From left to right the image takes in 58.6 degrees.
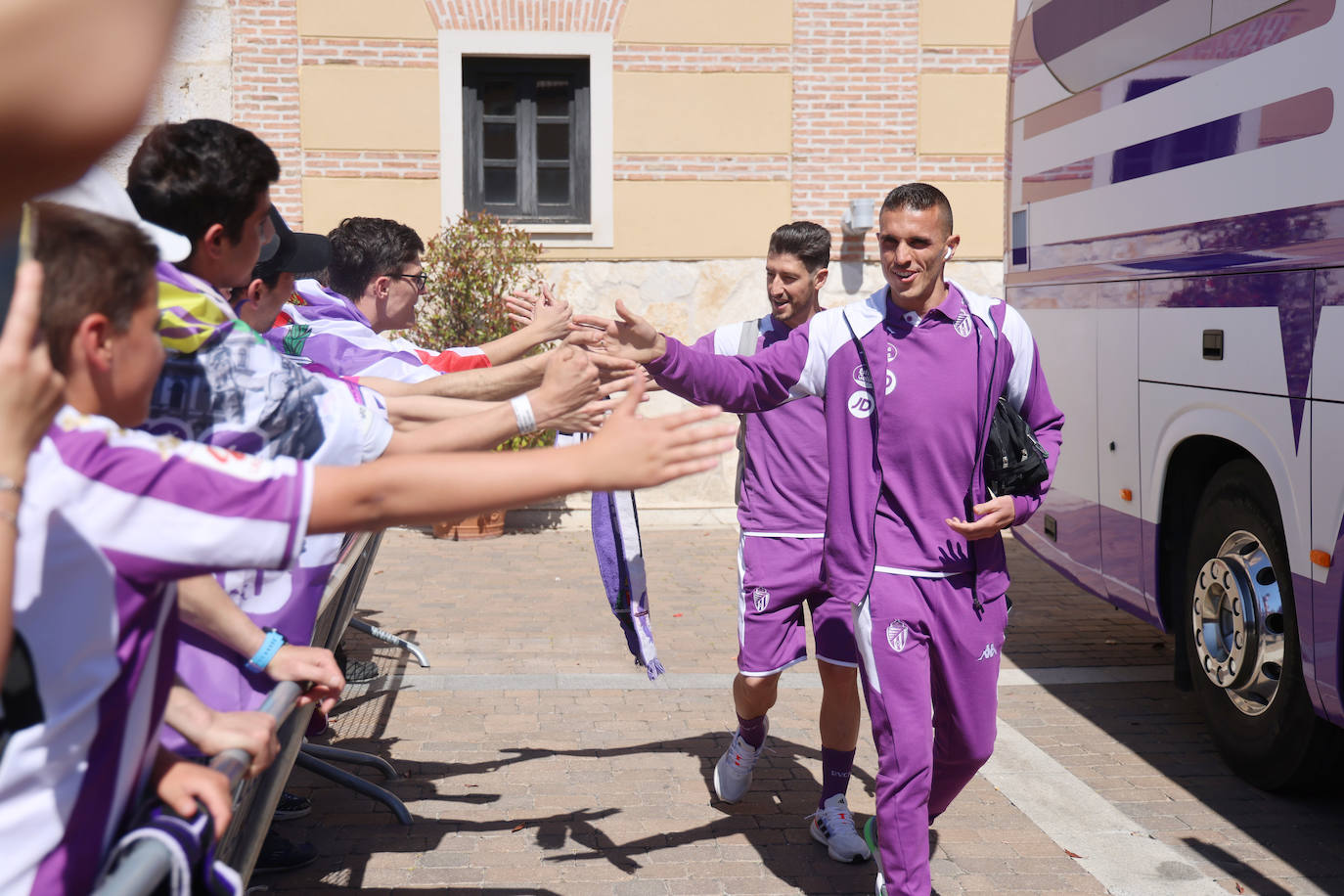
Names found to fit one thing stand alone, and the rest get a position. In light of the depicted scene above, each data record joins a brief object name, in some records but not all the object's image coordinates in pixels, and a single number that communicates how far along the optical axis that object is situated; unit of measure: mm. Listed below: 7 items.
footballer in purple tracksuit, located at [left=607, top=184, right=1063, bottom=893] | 3725
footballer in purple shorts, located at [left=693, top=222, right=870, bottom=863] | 4617
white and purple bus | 4477
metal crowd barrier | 1729
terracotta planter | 11156
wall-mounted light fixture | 11977
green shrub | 11391
